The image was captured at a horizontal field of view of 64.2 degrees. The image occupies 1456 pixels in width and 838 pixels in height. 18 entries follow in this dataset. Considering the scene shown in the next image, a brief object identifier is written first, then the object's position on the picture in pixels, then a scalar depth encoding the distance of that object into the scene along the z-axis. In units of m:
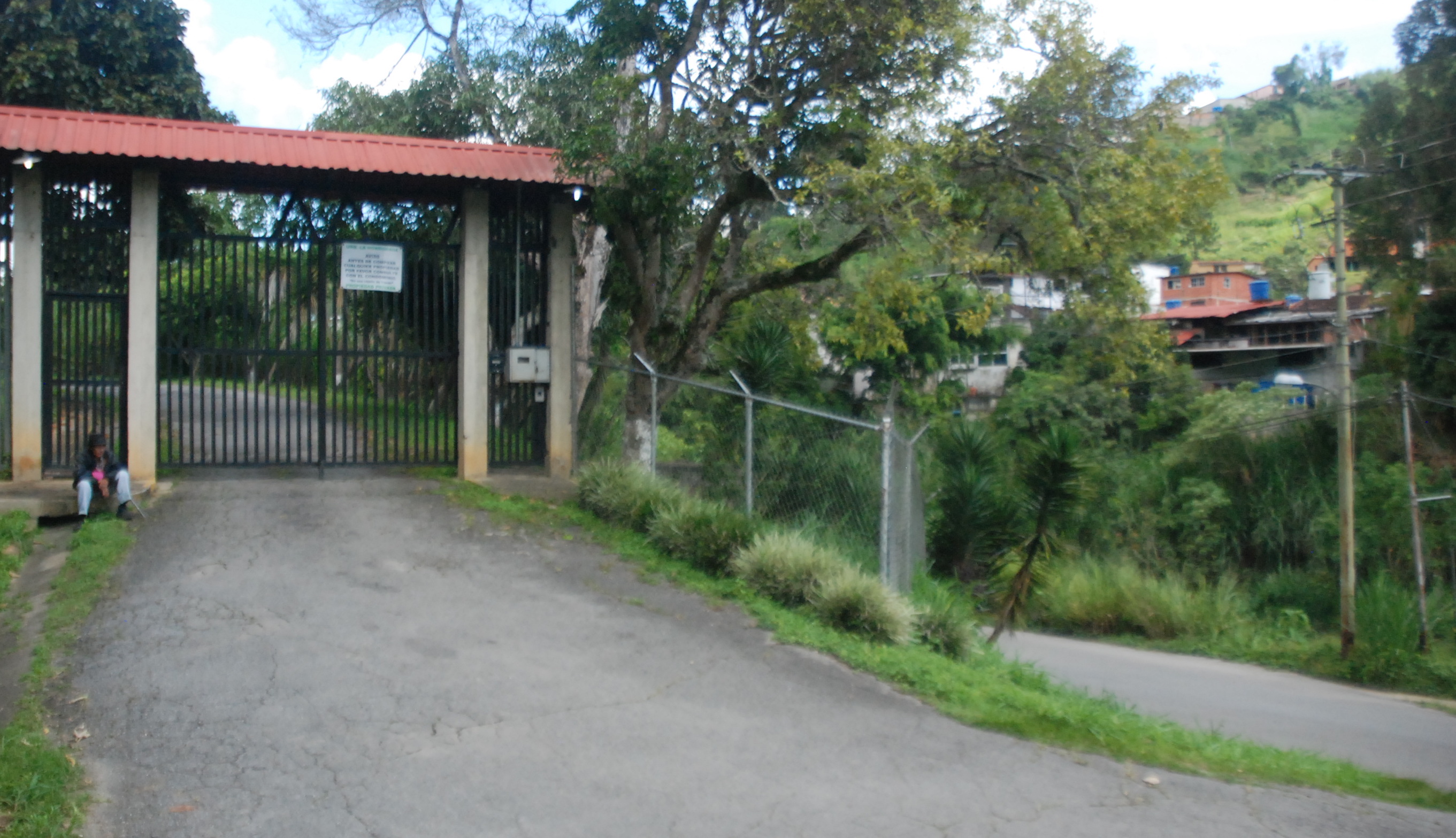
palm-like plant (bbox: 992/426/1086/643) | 9.44
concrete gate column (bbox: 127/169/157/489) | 10.91
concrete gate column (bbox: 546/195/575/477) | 12.23
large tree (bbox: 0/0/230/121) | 17.12
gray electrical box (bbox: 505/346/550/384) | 12.01
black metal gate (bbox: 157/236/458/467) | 11.47
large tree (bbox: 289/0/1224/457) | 11.52
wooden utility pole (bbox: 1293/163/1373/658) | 20.22
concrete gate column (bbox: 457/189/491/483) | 11.91
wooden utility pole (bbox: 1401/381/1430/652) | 20.52
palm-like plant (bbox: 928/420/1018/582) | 15.37
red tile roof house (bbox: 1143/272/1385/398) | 38.97
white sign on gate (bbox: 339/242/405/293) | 11.76
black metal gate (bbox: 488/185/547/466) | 12.24
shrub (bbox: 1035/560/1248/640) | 23.50
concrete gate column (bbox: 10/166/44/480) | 10.64
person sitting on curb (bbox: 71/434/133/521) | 9.80
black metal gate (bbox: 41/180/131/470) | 10.90
